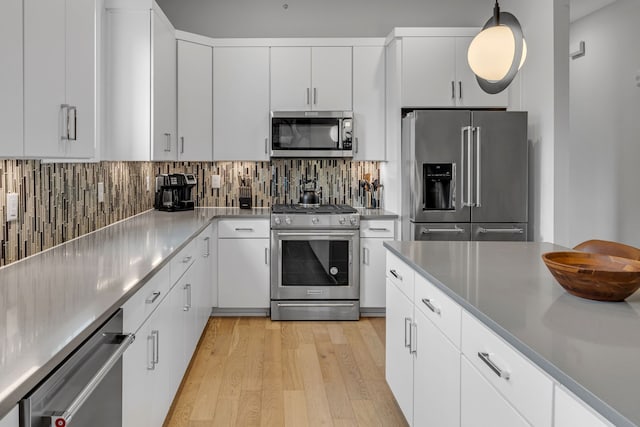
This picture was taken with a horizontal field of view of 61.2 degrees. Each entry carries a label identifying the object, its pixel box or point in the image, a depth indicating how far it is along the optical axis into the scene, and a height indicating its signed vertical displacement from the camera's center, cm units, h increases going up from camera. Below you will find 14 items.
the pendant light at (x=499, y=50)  216 +59
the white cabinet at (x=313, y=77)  470 +104
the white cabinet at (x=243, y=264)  449 -56
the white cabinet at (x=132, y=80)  352 +78
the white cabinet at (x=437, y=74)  443 +101
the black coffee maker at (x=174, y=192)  457 +4
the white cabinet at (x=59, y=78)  173 +43
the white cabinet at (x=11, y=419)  94 -40
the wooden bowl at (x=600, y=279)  149 -23
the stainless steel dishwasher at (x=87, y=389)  109 -45
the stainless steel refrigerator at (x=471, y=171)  407 +20
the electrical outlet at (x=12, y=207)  220 -4
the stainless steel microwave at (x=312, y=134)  466 +54
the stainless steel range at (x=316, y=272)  442 -62
